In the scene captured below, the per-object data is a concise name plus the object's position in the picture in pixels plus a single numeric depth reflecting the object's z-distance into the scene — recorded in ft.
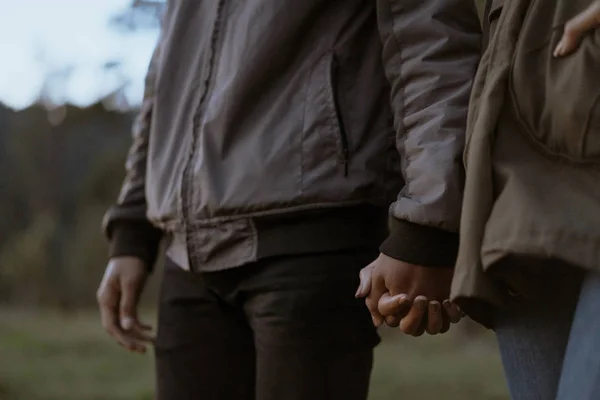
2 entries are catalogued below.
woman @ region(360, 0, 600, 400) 2.42
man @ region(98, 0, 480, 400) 3.29
